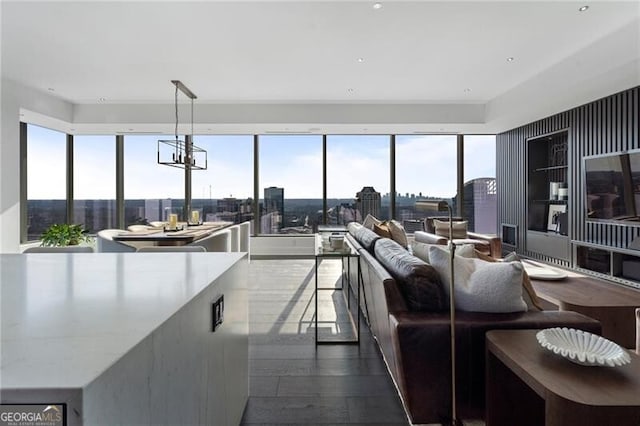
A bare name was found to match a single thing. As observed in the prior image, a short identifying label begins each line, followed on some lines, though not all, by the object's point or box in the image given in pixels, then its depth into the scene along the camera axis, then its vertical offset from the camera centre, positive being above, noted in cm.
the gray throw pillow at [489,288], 193 -44
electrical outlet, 135 -41
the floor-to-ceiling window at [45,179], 666 +62
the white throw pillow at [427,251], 241 -30
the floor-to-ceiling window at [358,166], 775 +95
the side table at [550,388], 120 -66
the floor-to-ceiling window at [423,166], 771 +93
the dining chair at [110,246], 380 -38
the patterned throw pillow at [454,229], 657 -38
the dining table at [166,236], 375 -28
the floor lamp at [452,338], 174 -65
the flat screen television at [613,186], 418 +28
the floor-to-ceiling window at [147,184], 762 +57
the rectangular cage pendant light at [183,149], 504 +91
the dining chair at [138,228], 469 -25
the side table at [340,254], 303 -40
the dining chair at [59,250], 258 -29
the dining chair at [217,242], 416 -39
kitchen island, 59 -27
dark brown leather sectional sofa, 186 -76
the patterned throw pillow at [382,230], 438 -27
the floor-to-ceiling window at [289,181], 780 +63
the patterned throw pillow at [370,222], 518 -19
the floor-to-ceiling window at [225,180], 775 +66
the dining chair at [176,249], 296 -33
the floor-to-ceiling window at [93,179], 750 +67
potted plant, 532 -40
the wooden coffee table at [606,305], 279 -77
